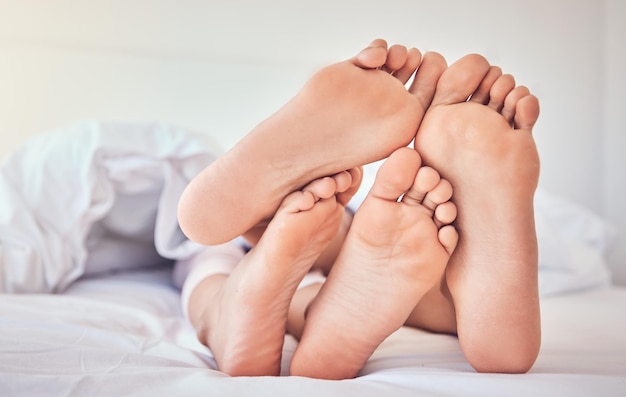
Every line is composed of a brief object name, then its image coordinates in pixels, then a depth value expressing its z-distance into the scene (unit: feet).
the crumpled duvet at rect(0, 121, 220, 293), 3.08
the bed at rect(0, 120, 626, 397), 1.56
